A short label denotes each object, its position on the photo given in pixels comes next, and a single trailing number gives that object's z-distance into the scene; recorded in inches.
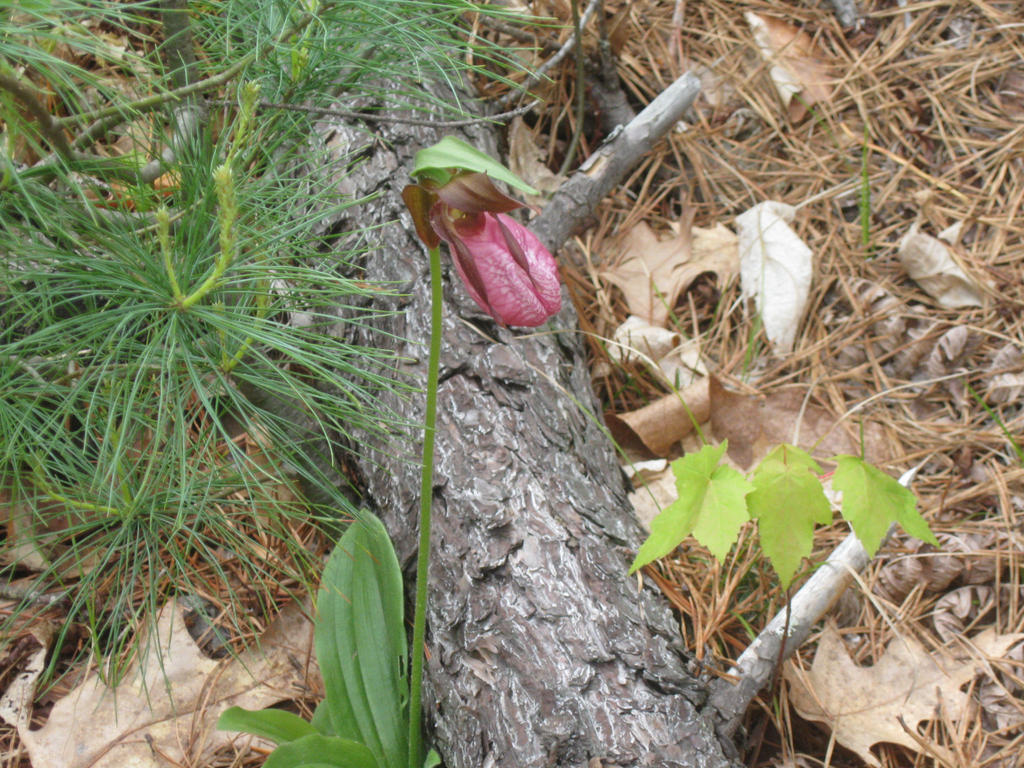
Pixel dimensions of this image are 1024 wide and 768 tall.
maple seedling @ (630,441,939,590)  41.7
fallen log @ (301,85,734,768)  41.0
